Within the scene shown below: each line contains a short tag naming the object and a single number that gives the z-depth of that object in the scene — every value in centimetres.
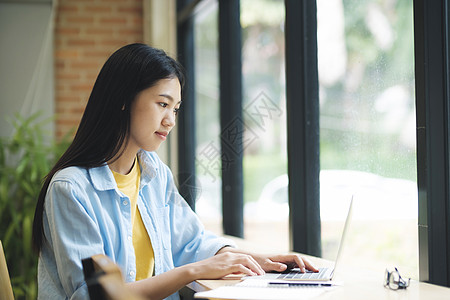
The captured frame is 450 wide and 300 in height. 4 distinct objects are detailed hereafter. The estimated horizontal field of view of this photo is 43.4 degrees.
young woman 161
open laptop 159
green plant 371
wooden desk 149
